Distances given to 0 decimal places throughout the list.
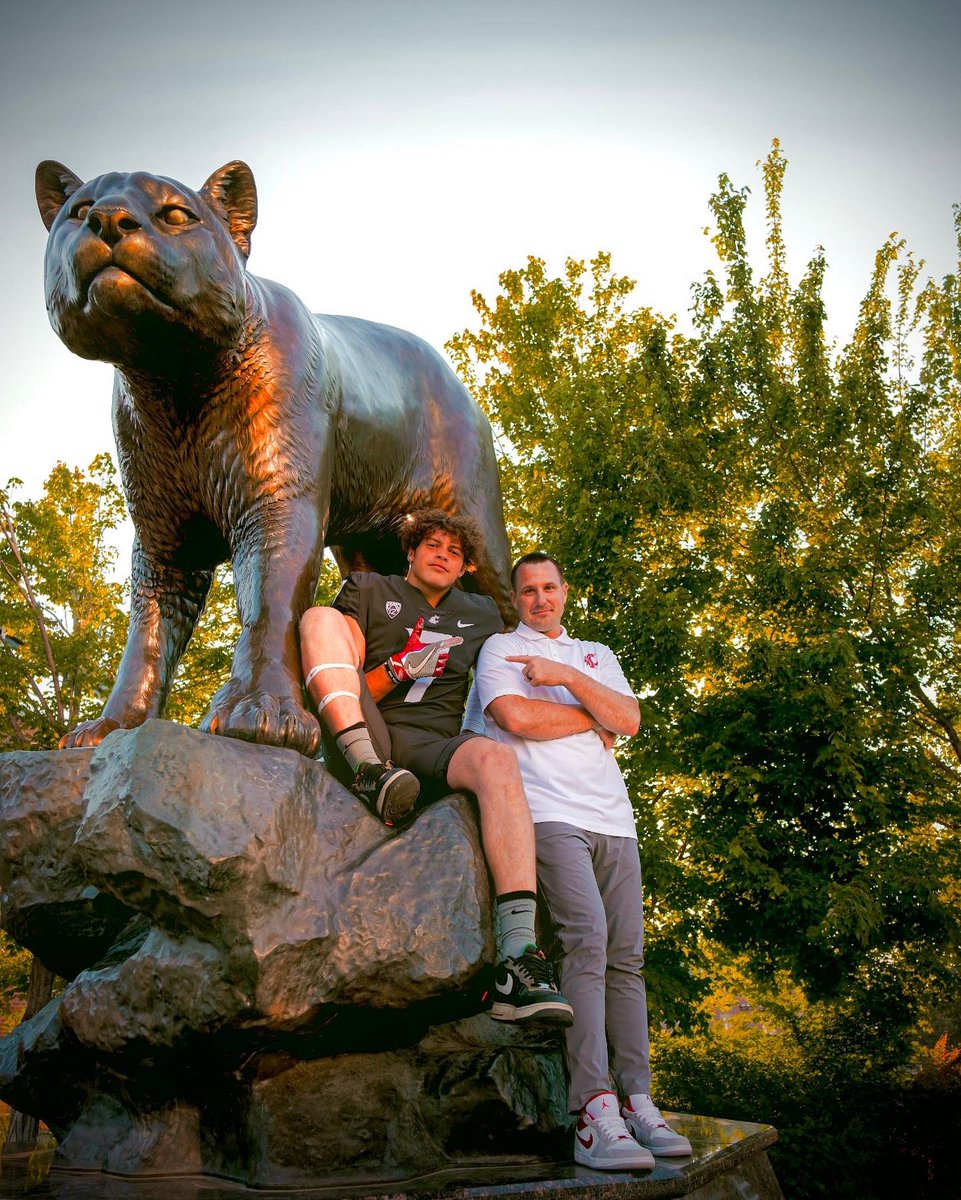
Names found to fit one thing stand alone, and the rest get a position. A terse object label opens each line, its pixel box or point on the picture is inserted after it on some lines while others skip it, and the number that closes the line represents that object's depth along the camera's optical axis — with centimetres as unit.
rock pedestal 281
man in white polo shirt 299
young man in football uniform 301
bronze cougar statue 323
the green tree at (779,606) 1011
